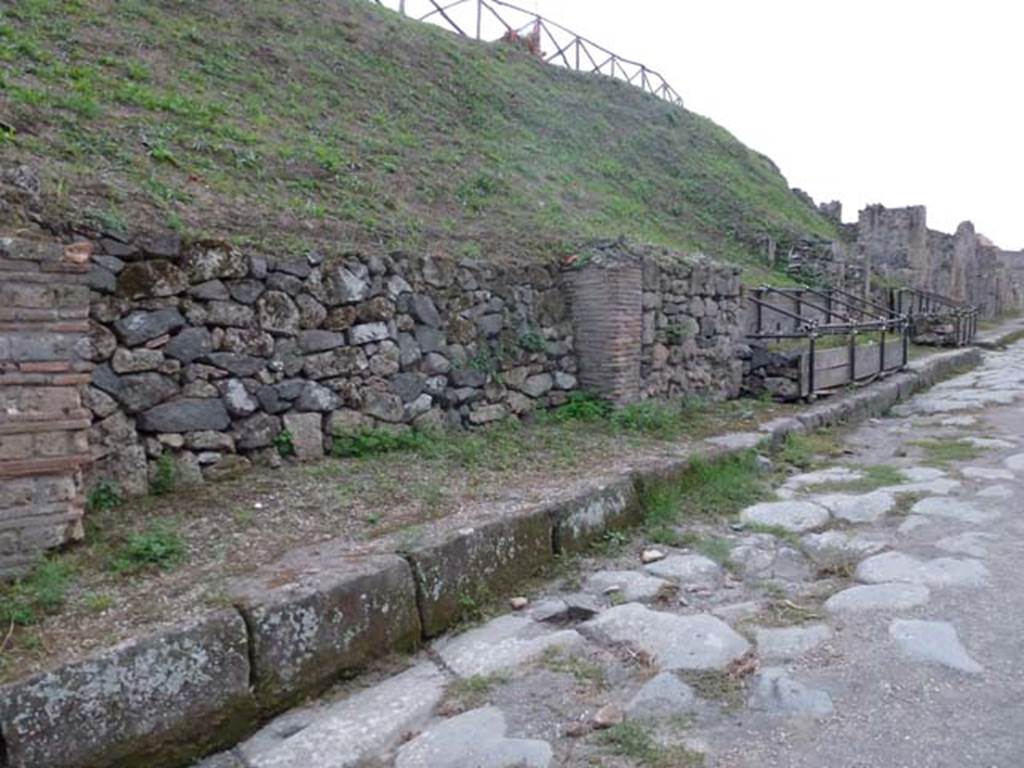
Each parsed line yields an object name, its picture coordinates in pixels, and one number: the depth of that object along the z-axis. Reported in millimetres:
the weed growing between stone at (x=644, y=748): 2314
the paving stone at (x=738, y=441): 5897
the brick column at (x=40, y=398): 3016
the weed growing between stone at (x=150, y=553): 3115
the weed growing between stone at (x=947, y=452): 6109
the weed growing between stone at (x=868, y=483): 5305
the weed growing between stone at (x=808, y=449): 6230
